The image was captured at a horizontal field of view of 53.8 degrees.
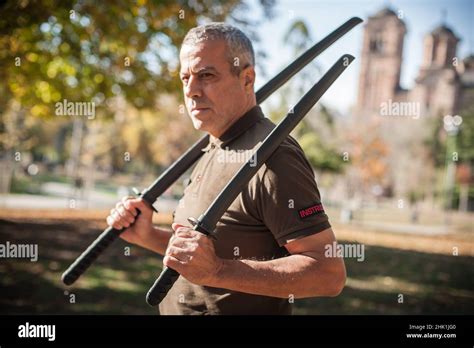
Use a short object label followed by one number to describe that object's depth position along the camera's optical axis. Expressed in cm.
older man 170
